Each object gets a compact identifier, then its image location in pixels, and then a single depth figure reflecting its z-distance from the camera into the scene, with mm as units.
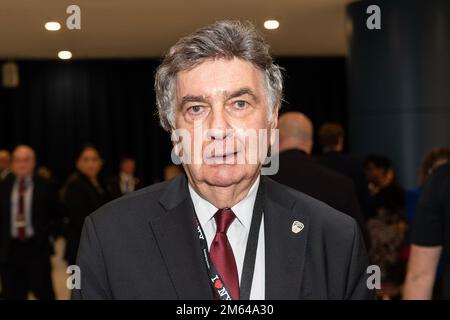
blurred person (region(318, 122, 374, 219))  3775
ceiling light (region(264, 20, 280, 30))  6882
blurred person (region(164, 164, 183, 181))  6567
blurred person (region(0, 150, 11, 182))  7688
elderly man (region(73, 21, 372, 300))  1102
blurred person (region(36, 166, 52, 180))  8839
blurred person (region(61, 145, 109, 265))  3320
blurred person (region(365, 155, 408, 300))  3375
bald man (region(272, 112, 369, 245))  2736
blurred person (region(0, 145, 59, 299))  4707
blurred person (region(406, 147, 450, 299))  3246
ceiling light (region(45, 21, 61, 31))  5912
